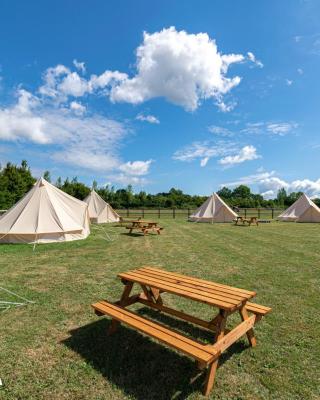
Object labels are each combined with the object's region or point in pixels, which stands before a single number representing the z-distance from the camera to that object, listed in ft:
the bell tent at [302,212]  76.89
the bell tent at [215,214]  72.18
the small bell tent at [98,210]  67.82
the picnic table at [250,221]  63.82
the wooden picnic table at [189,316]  8.53
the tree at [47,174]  142.43
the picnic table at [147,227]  45.39
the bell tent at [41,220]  35.17
